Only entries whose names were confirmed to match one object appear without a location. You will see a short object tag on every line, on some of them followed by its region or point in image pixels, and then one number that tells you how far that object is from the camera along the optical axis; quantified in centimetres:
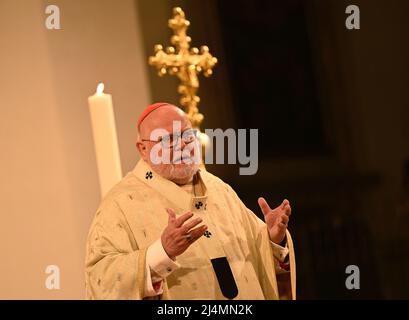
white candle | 628
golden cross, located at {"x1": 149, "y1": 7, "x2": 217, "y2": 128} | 686
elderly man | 553
